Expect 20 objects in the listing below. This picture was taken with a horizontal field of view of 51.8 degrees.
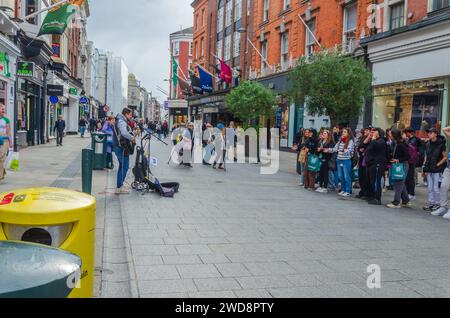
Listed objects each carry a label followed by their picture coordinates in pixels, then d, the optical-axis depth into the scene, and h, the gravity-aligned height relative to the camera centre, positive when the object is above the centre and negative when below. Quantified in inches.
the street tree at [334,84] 580.7 +58.6
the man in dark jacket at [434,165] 383.9 -26.1
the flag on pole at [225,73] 1375.5 +160.9
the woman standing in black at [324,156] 472.4 -27.2
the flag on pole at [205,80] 1565.0 +157.0
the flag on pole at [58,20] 731.4 +162.5
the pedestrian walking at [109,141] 608.1 -23.2
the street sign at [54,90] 1054.4 +71.9
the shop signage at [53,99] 1048.3 +51.0
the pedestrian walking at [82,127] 1448.1 -14.3
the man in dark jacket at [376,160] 410.3 -25.2
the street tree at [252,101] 863.7 +50.1
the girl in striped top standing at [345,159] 448.1 -27.6
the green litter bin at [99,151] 566.6 -35.1
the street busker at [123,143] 399.9 -16.8
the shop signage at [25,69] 773.9 +86.3
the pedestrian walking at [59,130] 984.9 -17.6
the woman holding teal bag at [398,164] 396.8 -28.3
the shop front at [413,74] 598.5 +82.4
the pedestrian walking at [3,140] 418.6 -17.9
